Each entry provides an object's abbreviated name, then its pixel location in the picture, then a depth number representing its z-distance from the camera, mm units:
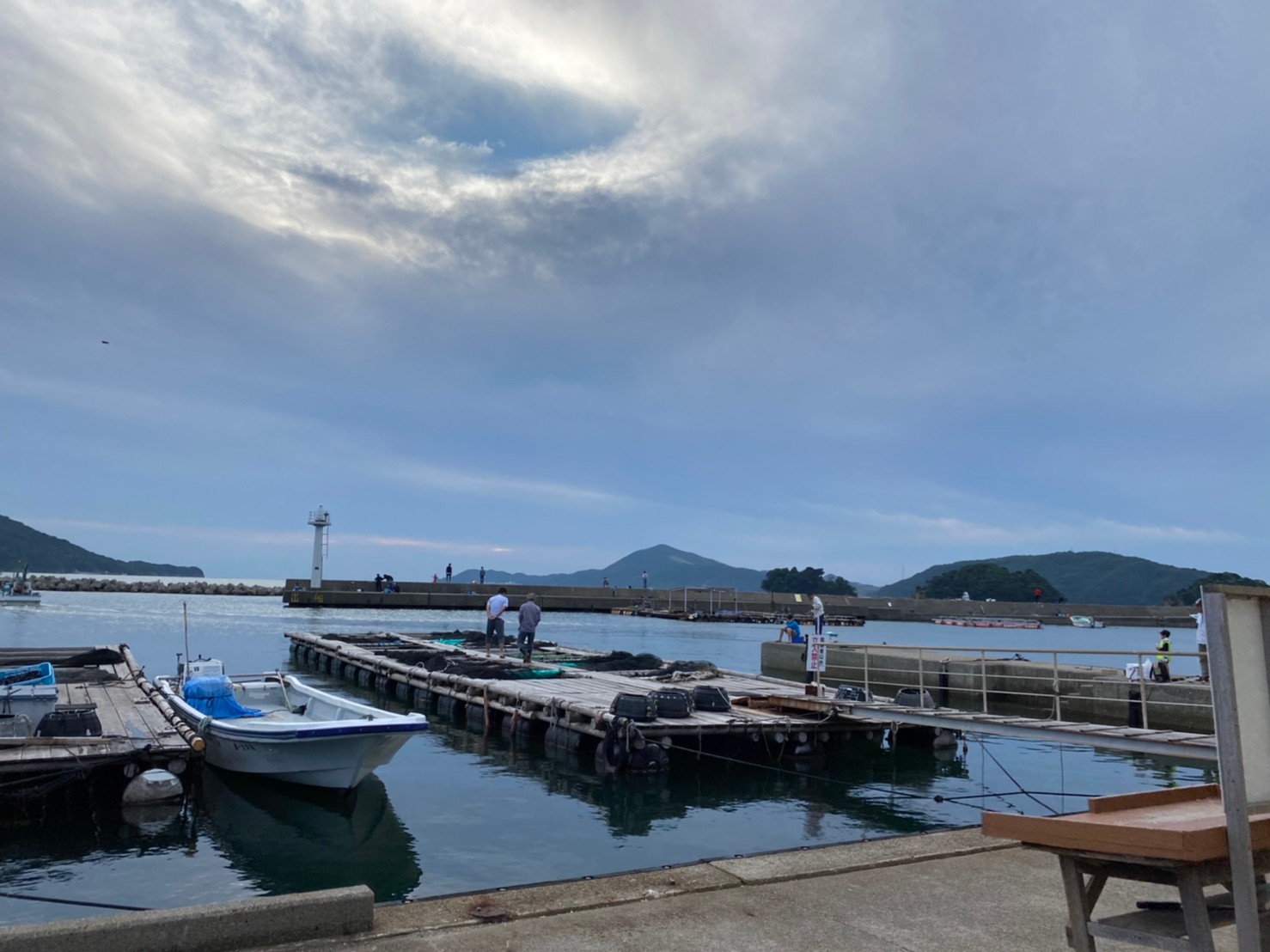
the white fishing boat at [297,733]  13055
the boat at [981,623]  116438
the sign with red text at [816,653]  17895
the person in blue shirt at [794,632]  27812
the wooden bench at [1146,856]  3135
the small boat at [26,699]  12969
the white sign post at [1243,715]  3043
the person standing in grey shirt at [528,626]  26344
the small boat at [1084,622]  127438
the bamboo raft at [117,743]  11648
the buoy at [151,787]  12297
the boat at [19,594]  77000
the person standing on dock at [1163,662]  23712
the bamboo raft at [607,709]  16656
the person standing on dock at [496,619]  27016
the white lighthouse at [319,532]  86500
